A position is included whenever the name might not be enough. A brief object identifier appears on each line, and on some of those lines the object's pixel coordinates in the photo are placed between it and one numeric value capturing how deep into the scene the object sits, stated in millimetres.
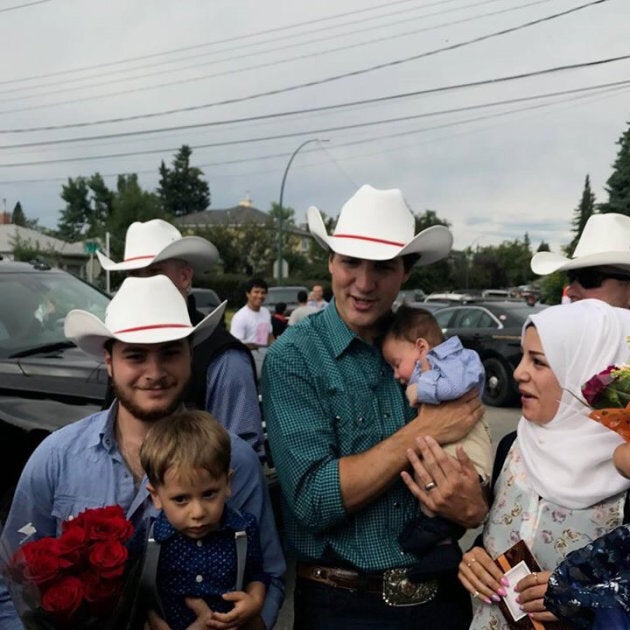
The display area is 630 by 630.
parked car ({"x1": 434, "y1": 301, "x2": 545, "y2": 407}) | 12422
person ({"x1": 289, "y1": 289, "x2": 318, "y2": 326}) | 13227
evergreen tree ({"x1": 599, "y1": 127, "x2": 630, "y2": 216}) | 27312
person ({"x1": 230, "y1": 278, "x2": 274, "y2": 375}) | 11047
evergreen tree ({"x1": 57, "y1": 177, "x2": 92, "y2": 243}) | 97812
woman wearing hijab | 1989
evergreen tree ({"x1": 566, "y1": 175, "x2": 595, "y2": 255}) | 49703
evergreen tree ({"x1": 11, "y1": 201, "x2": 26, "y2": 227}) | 93781
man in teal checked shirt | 2113
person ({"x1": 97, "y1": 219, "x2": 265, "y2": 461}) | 2961
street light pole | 32000
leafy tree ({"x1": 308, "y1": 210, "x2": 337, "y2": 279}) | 60353
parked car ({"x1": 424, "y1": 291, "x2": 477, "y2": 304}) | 28895
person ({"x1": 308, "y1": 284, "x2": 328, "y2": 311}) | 15885
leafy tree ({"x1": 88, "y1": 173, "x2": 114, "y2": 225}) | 95938
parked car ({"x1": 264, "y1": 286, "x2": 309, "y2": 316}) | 22822
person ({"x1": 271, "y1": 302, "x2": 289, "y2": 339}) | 15234
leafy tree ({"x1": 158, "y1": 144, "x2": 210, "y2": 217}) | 102938
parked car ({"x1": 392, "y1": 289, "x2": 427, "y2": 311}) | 35925
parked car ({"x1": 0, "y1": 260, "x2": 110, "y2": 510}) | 4039
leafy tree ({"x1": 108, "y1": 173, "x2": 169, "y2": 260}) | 66875
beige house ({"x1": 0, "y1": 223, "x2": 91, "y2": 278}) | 52250
